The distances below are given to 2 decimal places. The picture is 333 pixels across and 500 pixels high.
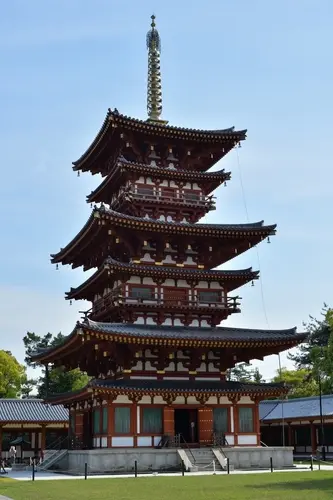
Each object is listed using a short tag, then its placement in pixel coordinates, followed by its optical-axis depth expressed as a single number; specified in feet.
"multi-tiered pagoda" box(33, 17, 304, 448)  128.16
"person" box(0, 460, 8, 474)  146.75
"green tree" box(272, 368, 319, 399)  284.20
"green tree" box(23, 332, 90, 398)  284.00
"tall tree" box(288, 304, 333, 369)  295.69
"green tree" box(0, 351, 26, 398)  278.26
